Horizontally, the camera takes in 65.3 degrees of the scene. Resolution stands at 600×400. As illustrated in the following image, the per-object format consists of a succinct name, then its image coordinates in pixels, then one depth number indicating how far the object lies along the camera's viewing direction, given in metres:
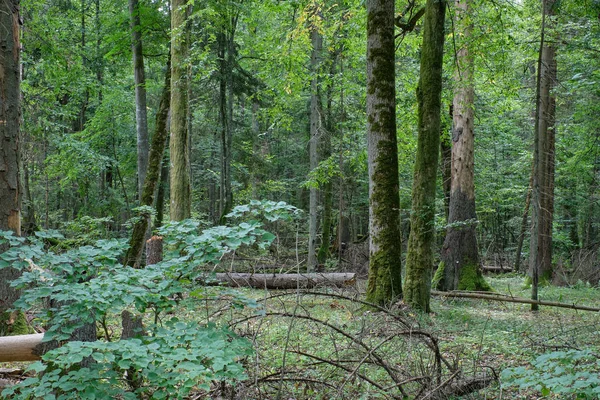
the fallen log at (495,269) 19.34
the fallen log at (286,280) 11.55
